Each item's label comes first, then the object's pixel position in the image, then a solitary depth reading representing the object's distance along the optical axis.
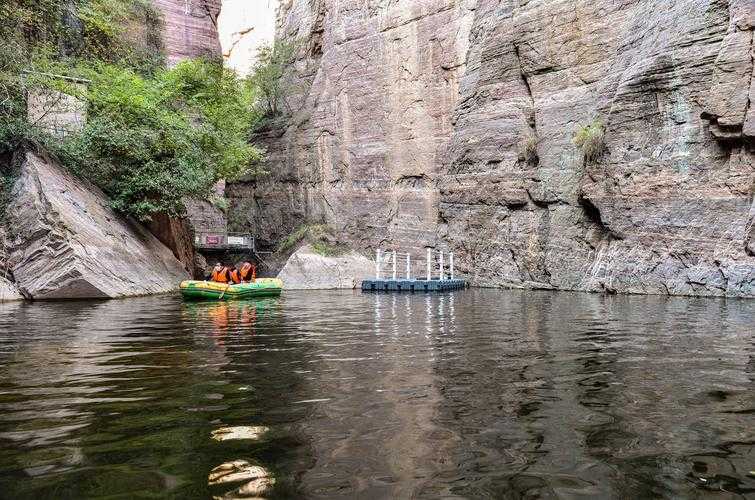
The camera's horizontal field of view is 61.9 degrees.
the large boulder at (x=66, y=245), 18.84
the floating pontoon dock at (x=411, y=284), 25.88
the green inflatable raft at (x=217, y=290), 19.48
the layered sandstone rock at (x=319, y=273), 31.09
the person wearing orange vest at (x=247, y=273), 22.18
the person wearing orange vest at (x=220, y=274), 20.88
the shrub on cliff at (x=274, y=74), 42.12
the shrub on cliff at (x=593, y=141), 24.88
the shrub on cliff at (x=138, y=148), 24.03
